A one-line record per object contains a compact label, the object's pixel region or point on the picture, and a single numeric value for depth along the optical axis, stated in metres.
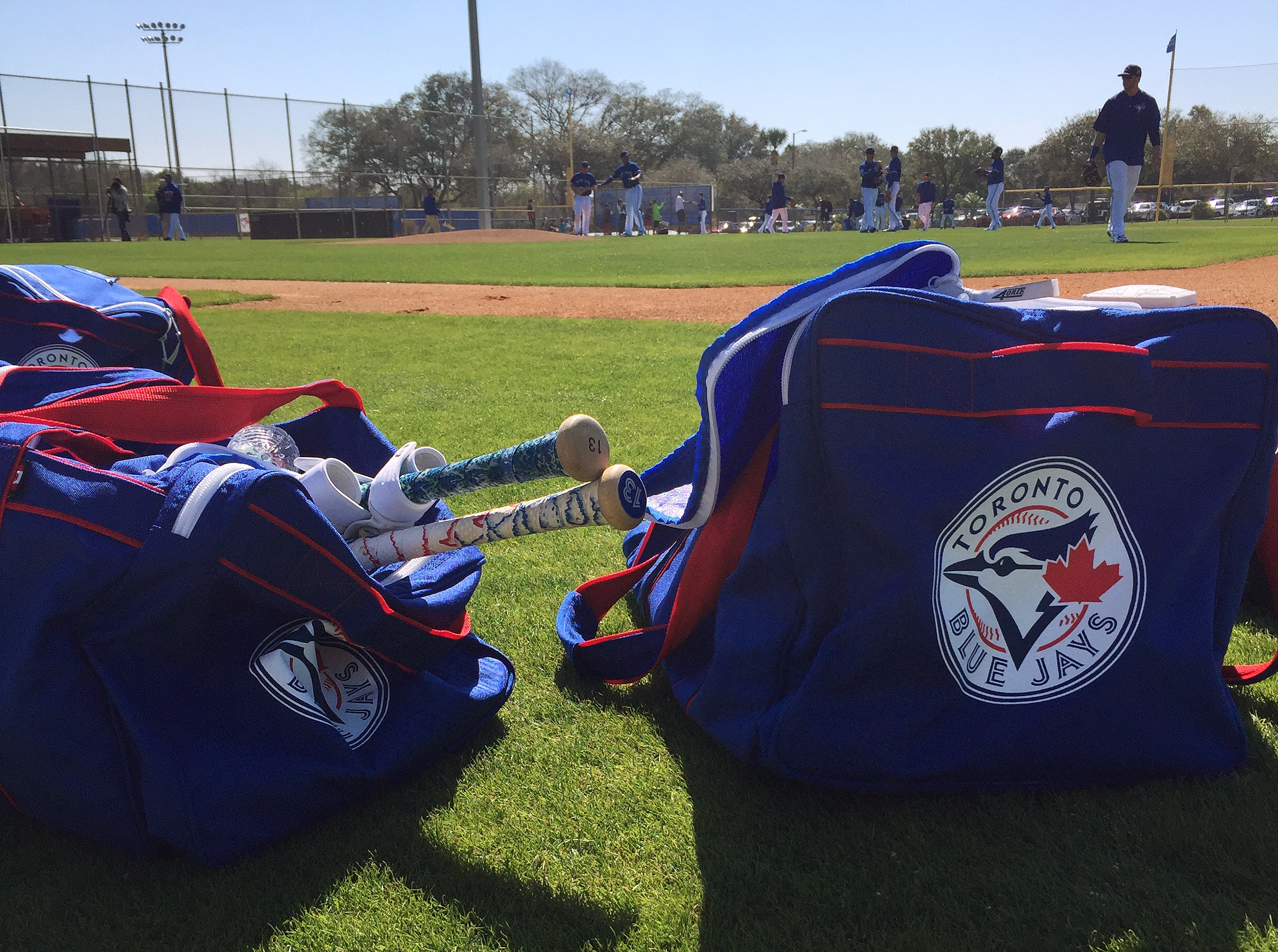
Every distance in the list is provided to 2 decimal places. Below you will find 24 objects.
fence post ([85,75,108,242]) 26.05
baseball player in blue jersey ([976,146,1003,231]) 23.11
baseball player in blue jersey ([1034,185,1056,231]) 27.59
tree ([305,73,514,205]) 29.64
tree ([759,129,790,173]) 68.19
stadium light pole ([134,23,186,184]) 40.09
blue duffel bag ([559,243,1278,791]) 1.39
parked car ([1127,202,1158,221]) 34.97
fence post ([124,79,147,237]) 26.05
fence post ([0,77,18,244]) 24.14
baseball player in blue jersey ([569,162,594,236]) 25.69
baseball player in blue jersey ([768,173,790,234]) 28.02
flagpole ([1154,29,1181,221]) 30.22
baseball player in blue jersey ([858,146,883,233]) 22.70
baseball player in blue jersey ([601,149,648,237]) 23.57
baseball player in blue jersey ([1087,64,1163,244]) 11.54
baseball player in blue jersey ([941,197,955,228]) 33.88
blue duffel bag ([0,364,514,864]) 1.26
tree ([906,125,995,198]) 57.50
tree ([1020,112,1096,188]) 51.22
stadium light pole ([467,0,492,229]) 28.52
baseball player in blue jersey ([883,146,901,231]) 24.86
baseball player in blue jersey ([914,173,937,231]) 26.88
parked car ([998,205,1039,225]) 36.06
